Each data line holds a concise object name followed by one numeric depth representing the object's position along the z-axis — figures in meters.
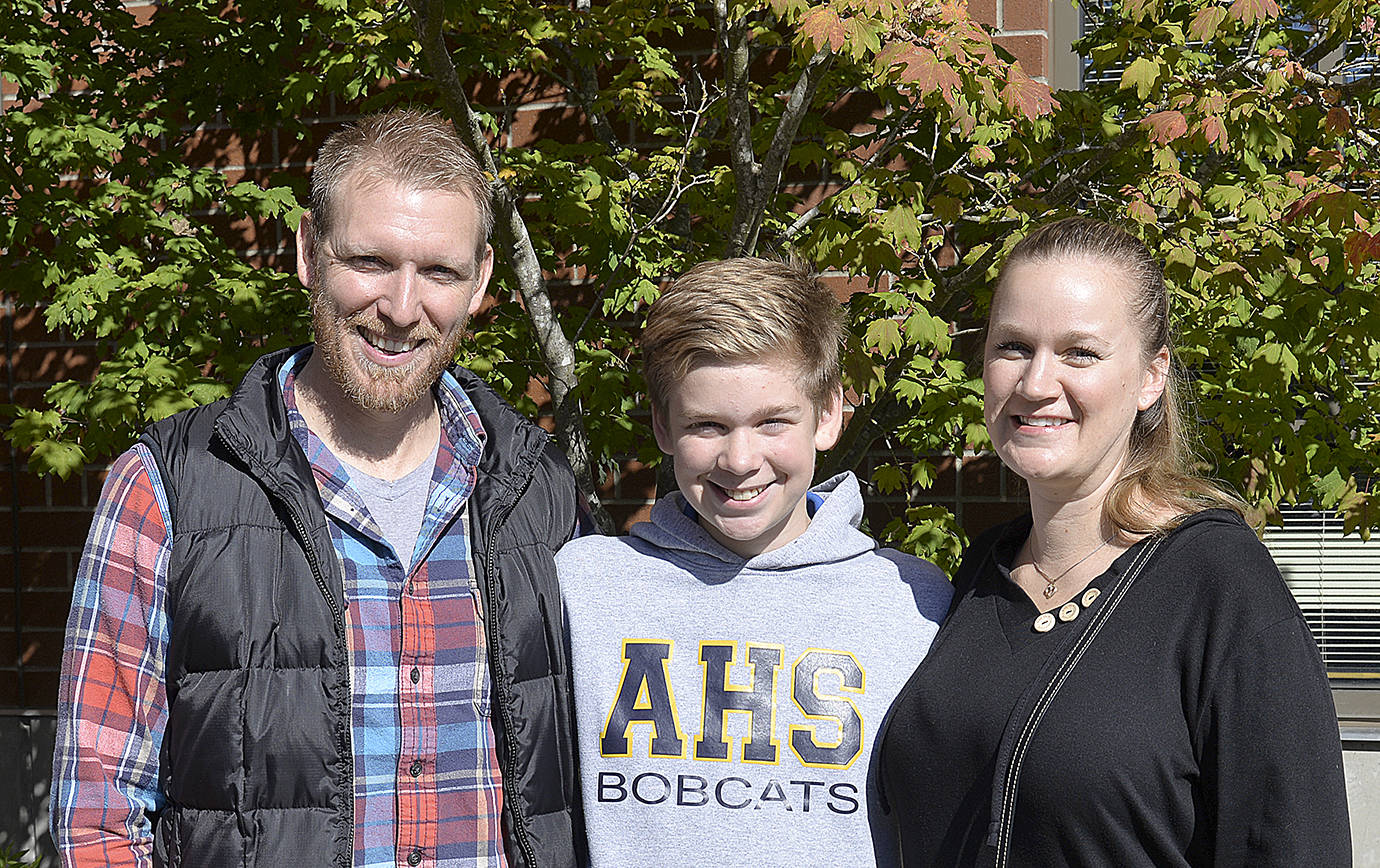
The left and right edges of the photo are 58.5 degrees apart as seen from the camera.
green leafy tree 2.97
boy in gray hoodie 2.00
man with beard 1.85
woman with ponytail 1.60
